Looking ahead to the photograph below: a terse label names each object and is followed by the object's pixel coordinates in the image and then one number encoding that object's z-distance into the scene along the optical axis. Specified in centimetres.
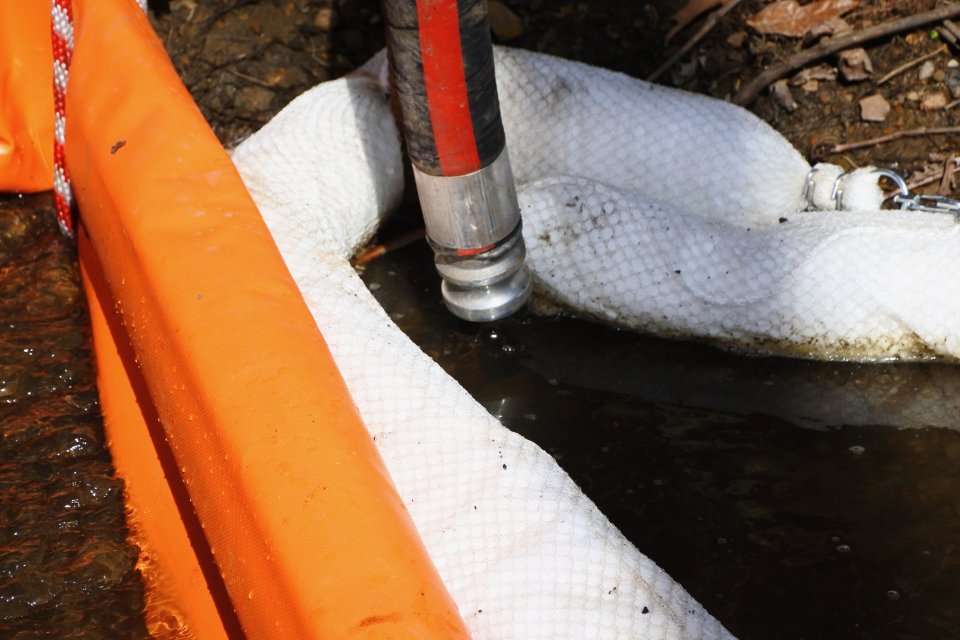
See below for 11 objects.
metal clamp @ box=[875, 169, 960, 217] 205
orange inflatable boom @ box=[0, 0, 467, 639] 134
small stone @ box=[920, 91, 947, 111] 236
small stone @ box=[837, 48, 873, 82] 241
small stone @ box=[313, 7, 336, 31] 266
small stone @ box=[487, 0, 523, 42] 257
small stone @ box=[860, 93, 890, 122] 238
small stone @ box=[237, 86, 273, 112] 259
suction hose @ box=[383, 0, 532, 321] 167
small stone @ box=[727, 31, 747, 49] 252
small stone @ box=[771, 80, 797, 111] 244
